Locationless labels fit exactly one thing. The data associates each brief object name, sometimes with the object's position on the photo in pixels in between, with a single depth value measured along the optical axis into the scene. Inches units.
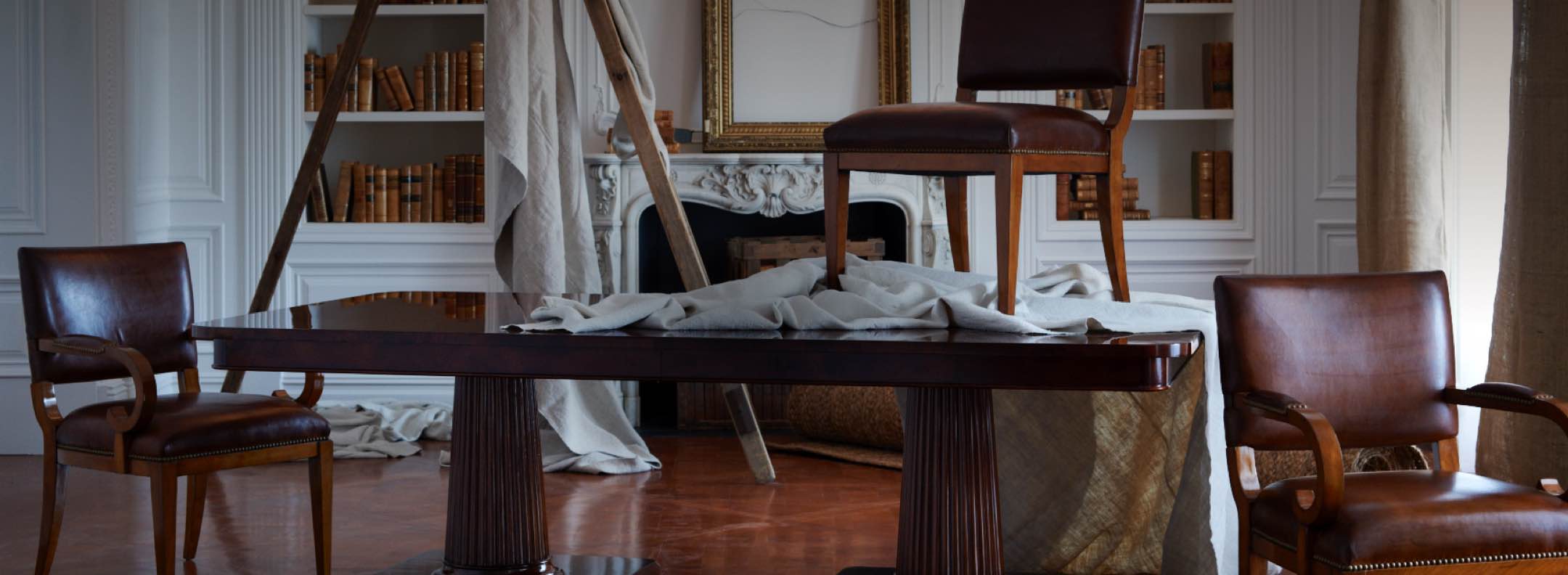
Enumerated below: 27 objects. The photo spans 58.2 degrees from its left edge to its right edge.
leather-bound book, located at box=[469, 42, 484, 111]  225.9
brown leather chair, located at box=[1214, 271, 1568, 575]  88.6
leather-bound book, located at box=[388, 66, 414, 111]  227.5
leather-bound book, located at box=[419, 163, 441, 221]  228.5
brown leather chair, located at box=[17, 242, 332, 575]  121.0
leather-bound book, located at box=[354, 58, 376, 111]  227.3
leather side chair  110.0
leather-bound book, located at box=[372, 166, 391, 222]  227.1
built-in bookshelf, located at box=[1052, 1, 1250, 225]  233.3
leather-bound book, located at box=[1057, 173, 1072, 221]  227.9
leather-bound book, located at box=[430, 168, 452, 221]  229.3
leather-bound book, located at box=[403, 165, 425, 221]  227.5
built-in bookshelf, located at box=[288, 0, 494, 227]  225.5
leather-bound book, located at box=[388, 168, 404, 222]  227.9
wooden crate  219.8
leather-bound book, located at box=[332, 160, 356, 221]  228.1
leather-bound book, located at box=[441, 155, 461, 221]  228.4
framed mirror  225.1
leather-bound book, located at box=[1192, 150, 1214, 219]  228.7
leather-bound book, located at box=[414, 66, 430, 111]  228.5
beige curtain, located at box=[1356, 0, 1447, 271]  179.6
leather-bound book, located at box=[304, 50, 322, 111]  225.8
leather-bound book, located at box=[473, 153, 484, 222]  227.9
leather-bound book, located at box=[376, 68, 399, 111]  228.6
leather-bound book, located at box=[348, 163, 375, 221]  227.3
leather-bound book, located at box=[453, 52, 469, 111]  227.3
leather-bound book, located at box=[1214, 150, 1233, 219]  228.5
